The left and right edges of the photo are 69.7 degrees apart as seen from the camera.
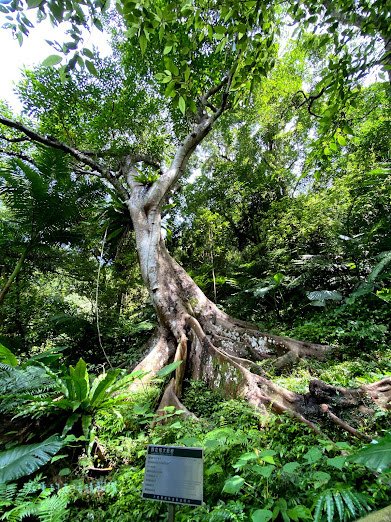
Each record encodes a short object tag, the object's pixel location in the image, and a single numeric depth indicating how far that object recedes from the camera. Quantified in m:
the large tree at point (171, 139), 2.24
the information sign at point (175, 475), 1.44
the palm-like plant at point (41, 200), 5.21
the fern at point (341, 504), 1.26
